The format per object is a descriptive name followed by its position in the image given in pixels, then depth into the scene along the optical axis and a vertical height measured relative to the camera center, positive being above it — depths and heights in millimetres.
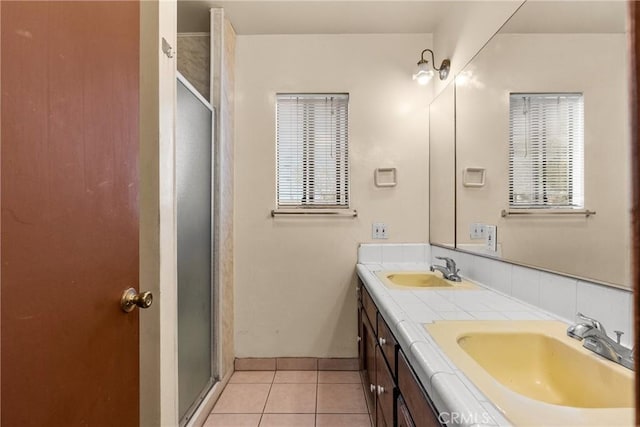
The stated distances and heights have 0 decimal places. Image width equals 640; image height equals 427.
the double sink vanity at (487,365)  550 -377
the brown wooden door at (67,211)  551 -2
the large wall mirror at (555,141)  863 +262
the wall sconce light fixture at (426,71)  1972 +955
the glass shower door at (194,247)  1466 -209
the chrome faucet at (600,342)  711 -340
